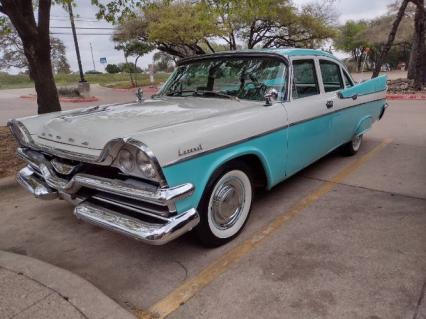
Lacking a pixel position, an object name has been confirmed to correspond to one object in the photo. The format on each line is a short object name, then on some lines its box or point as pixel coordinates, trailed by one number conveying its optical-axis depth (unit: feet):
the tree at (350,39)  195.31
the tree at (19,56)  116.16
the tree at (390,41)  48.42
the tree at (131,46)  82.02
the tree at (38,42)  20.95
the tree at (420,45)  51.08
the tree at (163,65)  195.21
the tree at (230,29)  62.59
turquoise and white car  8.15
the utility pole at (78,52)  61.20
